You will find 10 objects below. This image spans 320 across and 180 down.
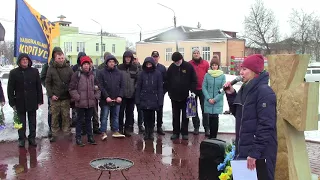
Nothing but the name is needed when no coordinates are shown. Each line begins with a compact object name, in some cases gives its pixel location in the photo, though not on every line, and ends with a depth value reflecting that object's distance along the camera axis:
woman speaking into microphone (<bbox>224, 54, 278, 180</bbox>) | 3.54
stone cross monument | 4.02
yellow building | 46.09
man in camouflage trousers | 7.48
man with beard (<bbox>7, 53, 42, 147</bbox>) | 7.05
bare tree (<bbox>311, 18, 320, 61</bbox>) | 47.93
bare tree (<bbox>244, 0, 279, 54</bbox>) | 48.81
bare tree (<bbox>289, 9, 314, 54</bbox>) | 47.42
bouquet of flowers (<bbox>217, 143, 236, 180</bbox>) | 4.43
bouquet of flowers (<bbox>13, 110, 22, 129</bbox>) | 7.07
